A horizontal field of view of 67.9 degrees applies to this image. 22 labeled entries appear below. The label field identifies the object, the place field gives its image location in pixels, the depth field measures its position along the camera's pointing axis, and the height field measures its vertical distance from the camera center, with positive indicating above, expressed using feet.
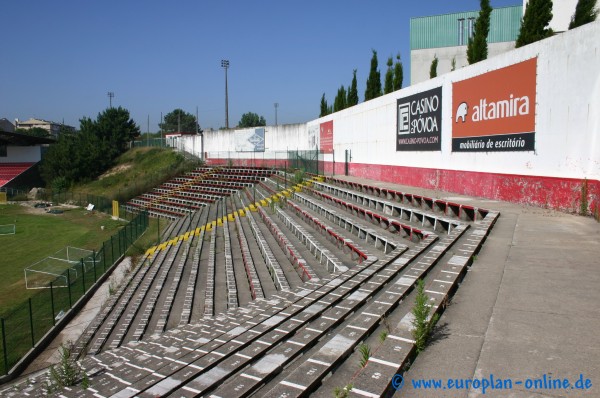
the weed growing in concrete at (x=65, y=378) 15.21 -7.38
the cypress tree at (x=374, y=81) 103.96 +19.60
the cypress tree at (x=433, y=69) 86.37 +18.57
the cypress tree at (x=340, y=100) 127.24 +18.89
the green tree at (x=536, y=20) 48.98 +16.05
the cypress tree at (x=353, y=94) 120.78 +19.38
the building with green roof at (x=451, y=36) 102.73 +30.07
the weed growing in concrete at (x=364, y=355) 12.16 -5.28
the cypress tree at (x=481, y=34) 57.67 +17.03
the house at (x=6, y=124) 347.01 +33.71
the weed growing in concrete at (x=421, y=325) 12.96 -4.89
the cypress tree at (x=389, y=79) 95.12 +18.33
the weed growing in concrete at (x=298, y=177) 81.48 -2.23
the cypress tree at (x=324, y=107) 146.53 +19.05
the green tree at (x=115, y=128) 193.06 +16.49
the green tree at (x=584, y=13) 58.70 +20.12
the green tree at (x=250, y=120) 408.26 +42.21
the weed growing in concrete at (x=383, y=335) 13.70 -5.32
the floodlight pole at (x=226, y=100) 208.50 +30.70
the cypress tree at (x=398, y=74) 92.62 +18.81
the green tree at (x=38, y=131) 397.80 +31.97
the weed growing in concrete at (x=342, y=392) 10.58 -5.42
